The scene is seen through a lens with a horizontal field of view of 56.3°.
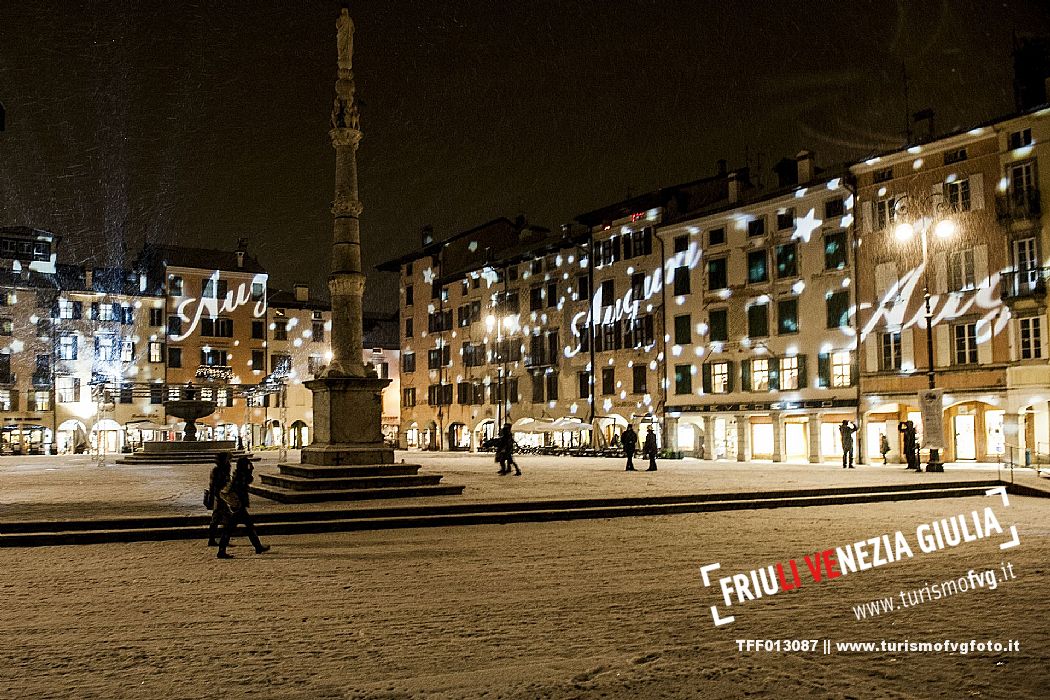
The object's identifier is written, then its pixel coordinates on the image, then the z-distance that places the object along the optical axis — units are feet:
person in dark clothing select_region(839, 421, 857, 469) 109.40
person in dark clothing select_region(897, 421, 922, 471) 99.35
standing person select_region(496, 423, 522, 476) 90.74
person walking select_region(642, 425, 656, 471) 103.71
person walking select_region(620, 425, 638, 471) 101.81
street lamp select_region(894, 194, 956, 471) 115.14
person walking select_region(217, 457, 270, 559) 40.81
